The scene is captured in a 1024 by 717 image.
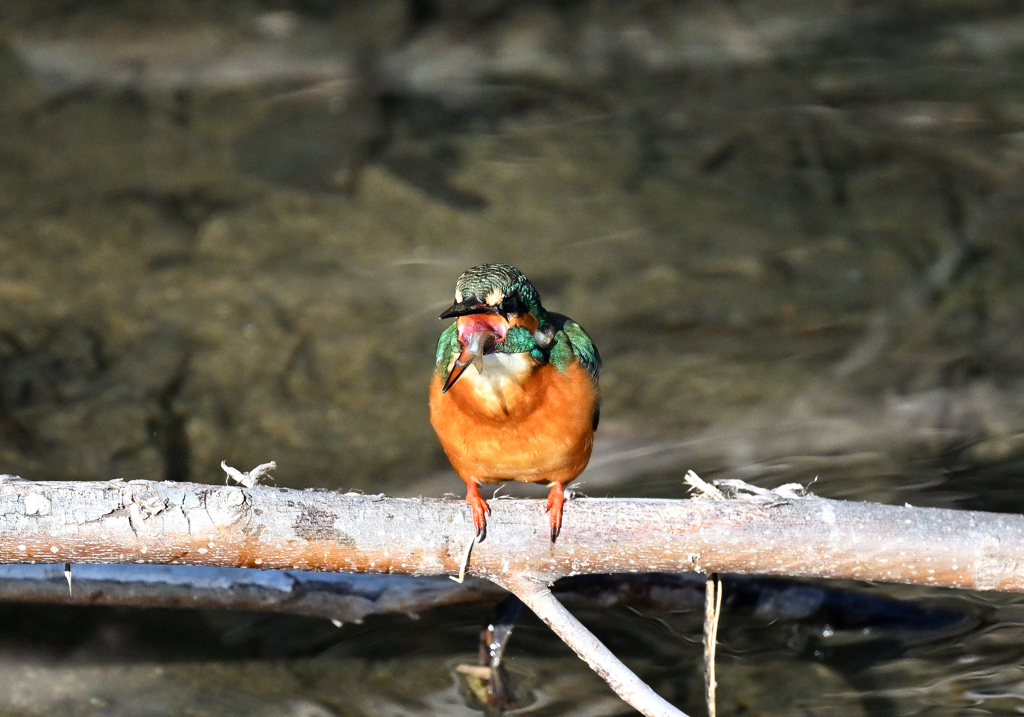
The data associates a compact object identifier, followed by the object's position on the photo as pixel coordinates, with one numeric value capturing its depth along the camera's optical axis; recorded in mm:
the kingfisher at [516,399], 5344
